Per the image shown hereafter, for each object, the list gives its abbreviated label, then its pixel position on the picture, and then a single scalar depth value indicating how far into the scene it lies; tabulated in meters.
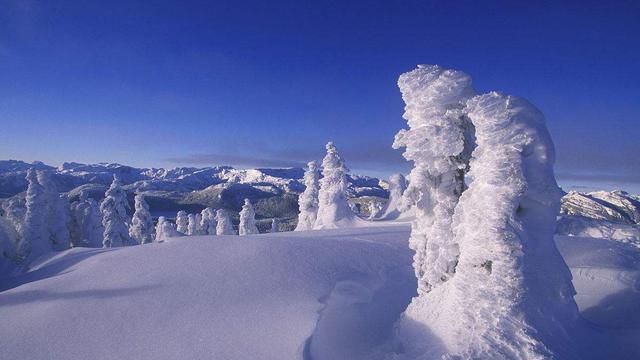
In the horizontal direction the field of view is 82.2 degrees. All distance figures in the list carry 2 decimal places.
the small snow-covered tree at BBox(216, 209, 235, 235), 55.31
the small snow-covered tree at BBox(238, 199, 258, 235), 56.12
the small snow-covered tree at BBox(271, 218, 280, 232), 66.31
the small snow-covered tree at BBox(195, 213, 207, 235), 61.72
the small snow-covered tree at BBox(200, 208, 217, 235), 62.22
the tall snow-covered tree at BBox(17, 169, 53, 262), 27.69
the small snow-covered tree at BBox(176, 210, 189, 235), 62.07
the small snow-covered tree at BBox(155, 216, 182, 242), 48.81
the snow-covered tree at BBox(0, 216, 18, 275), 19.44
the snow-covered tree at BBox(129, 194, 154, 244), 53.10
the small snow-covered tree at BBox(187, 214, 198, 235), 61.04
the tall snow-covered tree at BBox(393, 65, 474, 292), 8.26
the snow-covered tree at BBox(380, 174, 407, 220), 48.29
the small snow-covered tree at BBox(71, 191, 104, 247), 38.12
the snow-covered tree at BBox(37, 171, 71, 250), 30.94
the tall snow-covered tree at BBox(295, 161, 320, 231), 44.50
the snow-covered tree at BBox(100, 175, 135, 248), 41.56
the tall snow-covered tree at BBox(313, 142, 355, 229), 38.38
